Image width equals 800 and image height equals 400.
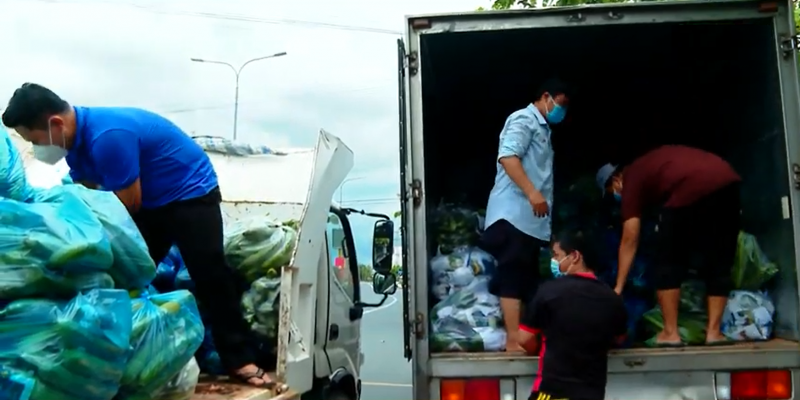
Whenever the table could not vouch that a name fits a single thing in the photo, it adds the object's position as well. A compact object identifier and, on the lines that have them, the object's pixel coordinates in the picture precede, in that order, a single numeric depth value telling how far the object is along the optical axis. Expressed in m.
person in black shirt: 3.49
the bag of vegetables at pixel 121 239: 2.71
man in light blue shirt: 4.09
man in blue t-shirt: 3.45
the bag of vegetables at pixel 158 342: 2.65
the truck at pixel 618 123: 3.69
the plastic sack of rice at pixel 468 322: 3.93
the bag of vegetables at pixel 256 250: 4.09
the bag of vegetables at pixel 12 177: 2.62
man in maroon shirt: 4.09
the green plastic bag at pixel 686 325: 4.01
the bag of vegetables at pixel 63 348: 2.29
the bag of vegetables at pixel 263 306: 3.98
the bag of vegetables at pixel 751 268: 4.11
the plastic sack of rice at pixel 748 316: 3.99
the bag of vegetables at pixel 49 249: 2.34
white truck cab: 3.80
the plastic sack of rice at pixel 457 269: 4.33
